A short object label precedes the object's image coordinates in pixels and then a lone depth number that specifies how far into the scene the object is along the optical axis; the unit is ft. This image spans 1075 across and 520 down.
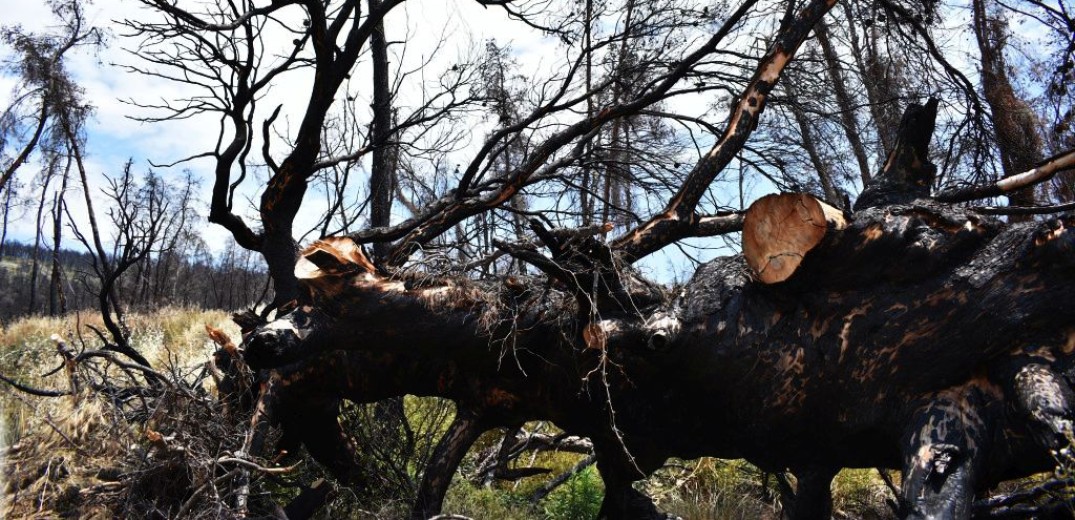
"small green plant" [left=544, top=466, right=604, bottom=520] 20.79
